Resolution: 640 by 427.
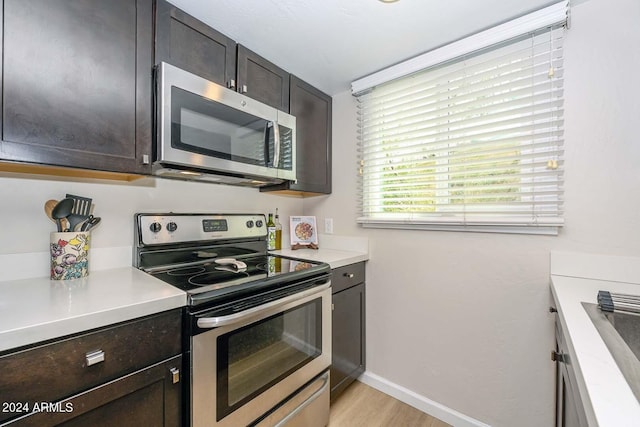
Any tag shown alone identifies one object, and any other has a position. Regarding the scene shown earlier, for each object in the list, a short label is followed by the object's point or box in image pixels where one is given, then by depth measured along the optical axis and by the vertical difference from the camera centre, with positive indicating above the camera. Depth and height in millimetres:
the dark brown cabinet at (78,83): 900 +471
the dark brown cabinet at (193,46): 1221 +799
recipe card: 2172 -143
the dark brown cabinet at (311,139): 1872 +534
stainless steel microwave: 1175 +387
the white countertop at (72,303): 705 -284
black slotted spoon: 1172 +2
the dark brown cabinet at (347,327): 1736 -770
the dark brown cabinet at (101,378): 693 -476
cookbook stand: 2161 -266
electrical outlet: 2221 -104
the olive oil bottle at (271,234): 2042 -164
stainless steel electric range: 1007 -465
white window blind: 1342 +399
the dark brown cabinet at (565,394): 717 -563
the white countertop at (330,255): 1723 -292
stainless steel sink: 579 -330
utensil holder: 1110 -177
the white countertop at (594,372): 457 -328
